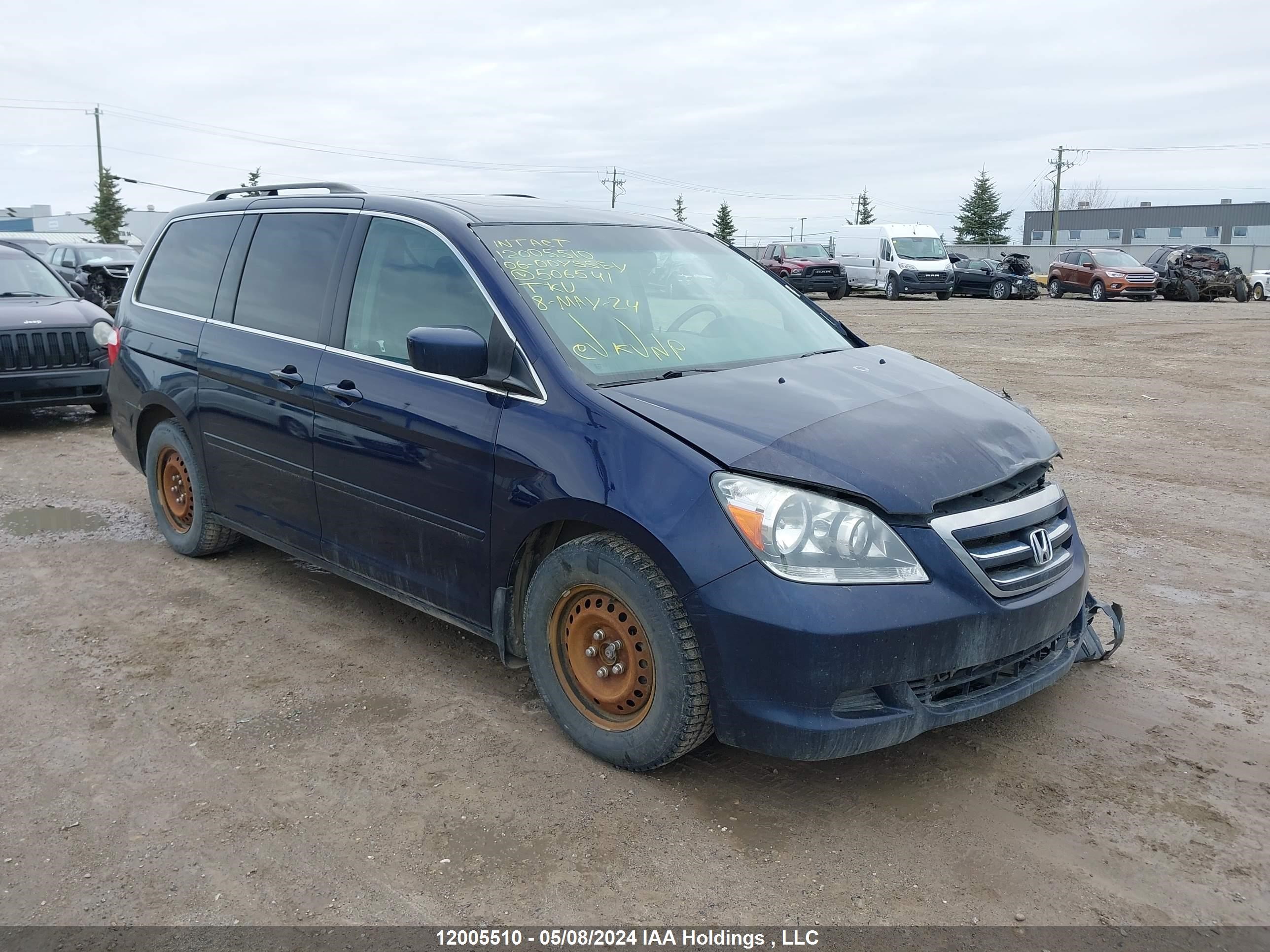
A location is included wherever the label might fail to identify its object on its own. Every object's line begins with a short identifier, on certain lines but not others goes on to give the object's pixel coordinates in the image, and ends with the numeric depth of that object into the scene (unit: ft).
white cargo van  107.96
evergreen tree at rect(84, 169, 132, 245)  229.25
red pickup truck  104.22
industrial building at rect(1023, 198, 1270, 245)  265.95
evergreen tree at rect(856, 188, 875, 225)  314.55
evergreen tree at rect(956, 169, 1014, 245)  238.89
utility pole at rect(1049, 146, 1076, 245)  249.34
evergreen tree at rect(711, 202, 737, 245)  293.23
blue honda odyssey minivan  9.82
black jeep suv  29.86
